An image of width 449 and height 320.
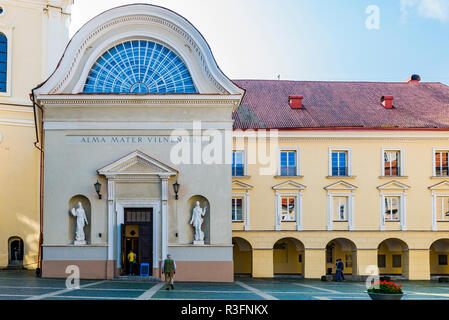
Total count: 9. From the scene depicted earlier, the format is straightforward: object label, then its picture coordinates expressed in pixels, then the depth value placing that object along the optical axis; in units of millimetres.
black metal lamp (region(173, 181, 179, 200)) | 23750
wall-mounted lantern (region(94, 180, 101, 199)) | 23516
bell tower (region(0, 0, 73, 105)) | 34719
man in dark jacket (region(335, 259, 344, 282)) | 29922
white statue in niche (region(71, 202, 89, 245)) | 23656
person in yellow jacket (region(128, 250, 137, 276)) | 23891
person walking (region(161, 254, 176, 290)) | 20312
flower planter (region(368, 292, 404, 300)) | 15117
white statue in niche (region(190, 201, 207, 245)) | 23906
